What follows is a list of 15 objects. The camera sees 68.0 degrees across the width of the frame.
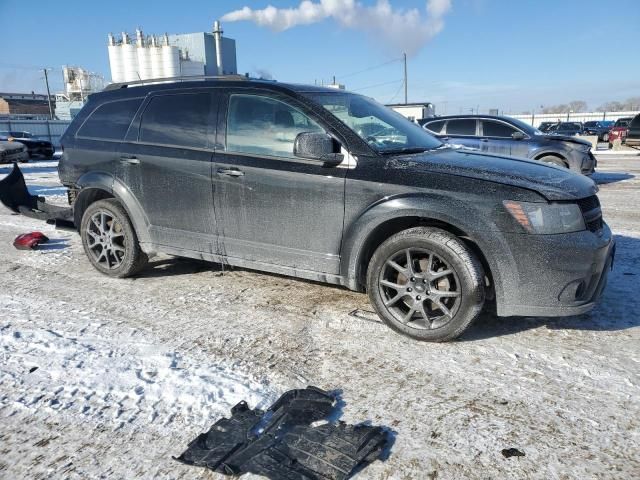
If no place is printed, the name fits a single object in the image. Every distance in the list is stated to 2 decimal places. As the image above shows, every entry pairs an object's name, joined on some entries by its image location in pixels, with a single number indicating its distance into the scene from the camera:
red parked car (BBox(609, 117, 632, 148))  23.16
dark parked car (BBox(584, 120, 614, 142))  35.09
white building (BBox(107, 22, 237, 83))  57.41
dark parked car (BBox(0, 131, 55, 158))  22.41
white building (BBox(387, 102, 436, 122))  37.23
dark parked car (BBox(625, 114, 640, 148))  17.17
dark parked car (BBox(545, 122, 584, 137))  35.19
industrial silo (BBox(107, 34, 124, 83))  58.66
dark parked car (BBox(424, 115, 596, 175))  10.95
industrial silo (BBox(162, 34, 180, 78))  56.84
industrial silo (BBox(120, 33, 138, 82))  58.38
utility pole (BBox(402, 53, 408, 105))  51.16
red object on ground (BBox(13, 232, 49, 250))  6.00
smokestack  60.15
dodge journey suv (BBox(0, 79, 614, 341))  3.14
